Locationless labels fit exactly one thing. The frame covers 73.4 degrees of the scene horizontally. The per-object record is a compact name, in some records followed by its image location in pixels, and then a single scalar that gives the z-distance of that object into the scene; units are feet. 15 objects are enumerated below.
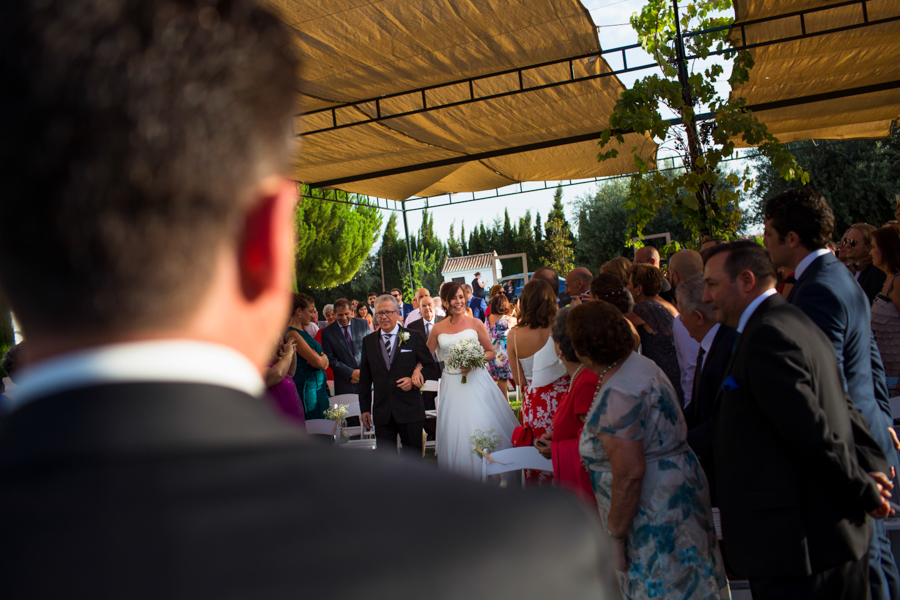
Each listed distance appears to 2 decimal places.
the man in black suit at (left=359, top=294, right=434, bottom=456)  21.11
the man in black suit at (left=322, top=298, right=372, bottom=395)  27.71
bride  19.40
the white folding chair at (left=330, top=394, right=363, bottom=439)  23.91
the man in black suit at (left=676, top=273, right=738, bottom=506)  10.91
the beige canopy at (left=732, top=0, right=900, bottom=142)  25.86
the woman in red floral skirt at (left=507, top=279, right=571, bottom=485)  16.43
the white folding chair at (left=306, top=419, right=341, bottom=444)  19.49
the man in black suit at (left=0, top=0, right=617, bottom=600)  1.49
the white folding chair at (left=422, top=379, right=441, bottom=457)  22.08
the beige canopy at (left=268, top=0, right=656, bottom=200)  21.90
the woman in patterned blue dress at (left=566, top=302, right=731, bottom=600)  9.16
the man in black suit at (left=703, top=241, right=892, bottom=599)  7.61
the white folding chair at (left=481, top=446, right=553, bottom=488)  13.62
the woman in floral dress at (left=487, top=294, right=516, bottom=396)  27.73
